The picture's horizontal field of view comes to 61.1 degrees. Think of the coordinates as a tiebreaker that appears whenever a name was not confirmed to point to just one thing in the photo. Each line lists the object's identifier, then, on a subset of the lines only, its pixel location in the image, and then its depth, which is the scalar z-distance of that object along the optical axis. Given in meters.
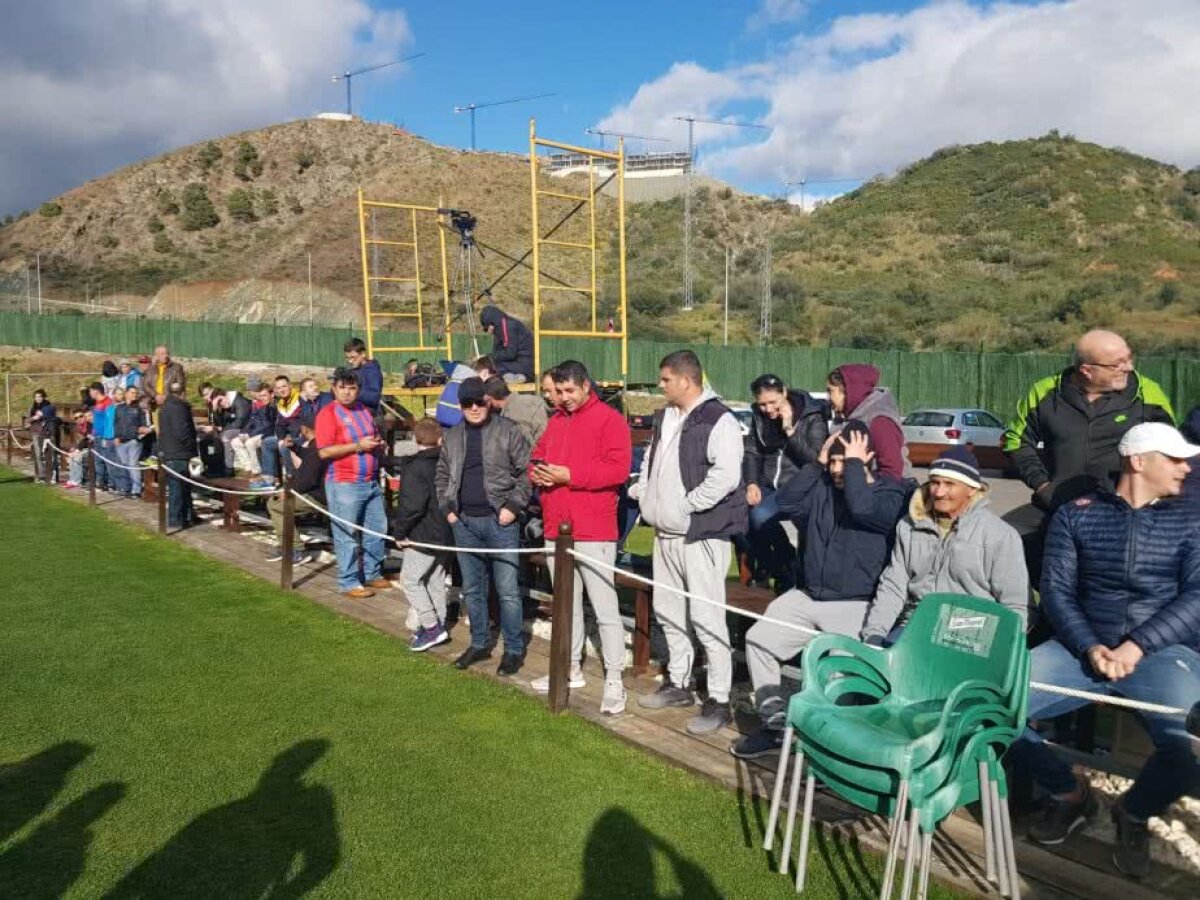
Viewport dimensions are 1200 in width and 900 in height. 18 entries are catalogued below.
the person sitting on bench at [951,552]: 4.46
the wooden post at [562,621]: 5.62
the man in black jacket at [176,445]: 11.80
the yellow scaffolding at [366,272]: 15.32
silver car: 23.36
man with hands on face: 5.09
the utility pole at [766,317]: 45.78
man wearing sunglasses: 6.41
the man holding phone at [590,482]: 5.74
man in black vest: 5.40
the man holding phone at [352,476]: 8.39
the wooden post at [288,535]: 8.78
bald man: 5.14
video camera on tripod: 14.92
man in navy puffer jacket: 3.97
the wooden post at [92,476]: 14.05
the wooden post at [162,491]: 11.59
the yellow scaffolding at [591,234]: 11.81
